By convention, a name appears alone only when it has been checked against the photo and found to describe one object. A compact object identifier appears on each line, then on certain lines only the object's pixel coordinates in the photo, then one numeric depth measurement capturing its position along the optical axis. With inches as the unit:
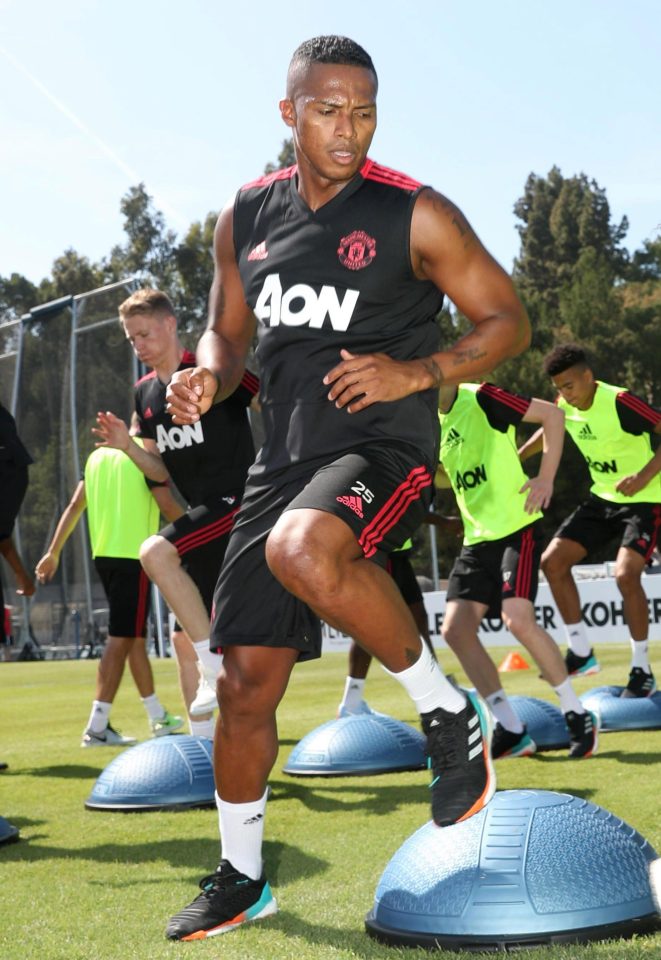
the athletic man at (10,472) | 329.7
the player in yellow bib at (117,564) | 348.2
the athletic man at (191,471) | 261.9
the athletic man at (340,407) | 136.7
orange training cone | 591.8
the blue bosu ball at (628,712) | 325.4
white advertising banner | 710.8
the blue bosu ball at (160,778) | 231.5
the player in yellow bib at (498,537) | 286.8
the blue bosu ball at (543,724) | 296.5
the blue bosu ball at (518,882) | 126.4
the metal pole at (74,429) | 970.7
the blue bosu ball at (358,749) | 269.7
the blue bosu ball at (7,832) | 207.5
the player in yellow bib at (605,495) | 358.3
